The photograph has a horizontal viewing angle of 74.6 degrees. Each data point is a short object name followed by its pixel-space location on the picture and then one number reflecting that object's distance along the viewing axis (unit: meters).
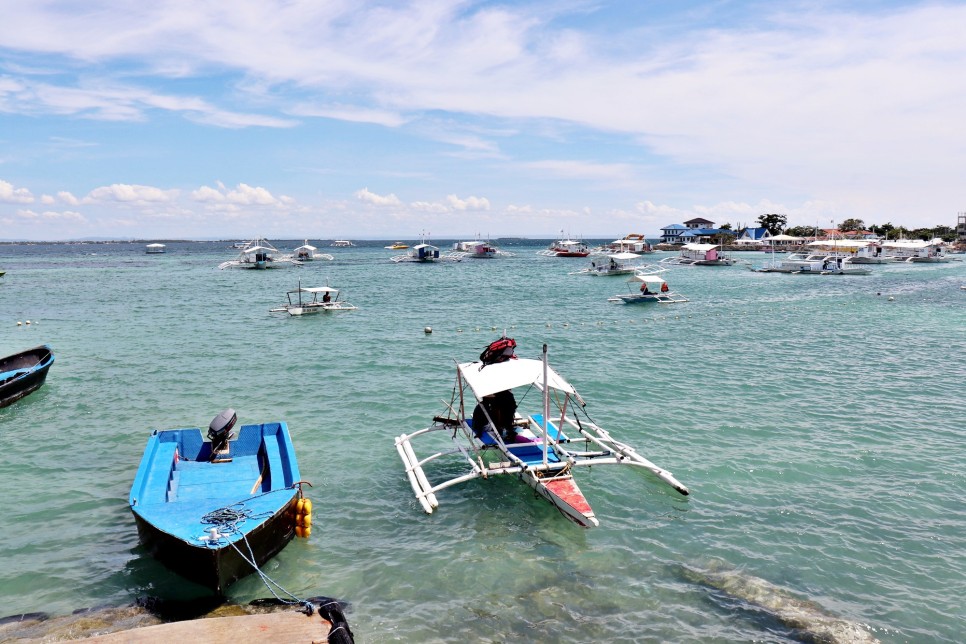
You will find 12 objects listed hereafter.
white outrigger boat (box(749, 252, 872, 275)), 98.38
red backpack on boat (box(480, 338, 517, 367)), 16.66
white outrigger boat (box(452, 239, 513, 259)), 148.62
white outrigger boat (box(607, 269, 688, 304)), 58.12
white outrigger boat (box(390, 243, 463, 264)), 131.38
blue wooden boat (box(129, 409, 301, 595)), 11.16
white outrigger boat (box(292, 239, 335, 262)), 124.81
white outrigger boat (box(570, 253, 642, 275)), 94.25
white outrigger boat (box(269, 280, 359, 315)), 48.78
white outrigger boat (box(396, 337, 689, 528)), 14.12
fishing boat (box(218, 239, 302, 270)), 108.38
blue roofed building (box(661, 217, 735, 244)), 189.12
